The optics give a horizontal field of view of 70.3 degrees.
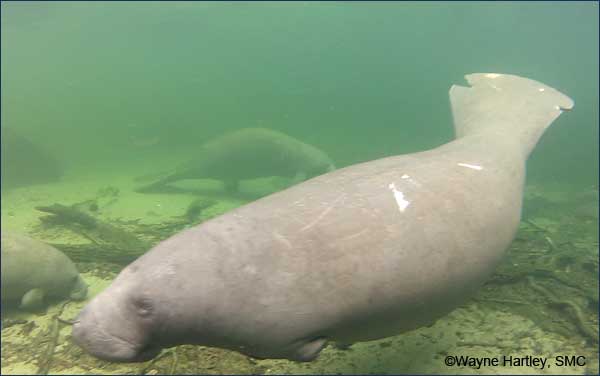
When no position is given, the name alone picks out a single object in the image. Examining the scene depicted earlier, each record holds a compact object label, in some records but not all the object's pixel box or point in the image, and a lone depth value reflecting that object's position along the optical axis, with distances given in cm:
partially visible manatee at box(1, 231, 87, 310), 404
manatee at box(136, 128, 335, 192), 1078
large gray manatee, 209
